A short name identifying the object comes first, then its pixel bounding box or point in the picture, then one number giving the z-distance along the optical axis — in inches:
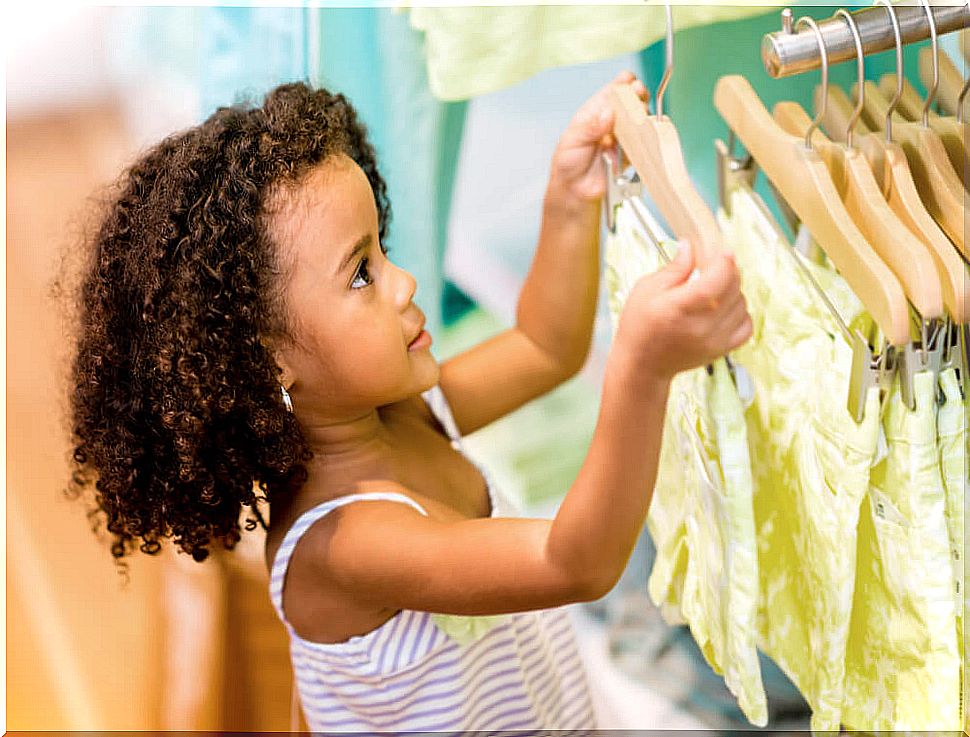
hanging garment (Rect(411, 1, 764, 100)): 41.7
